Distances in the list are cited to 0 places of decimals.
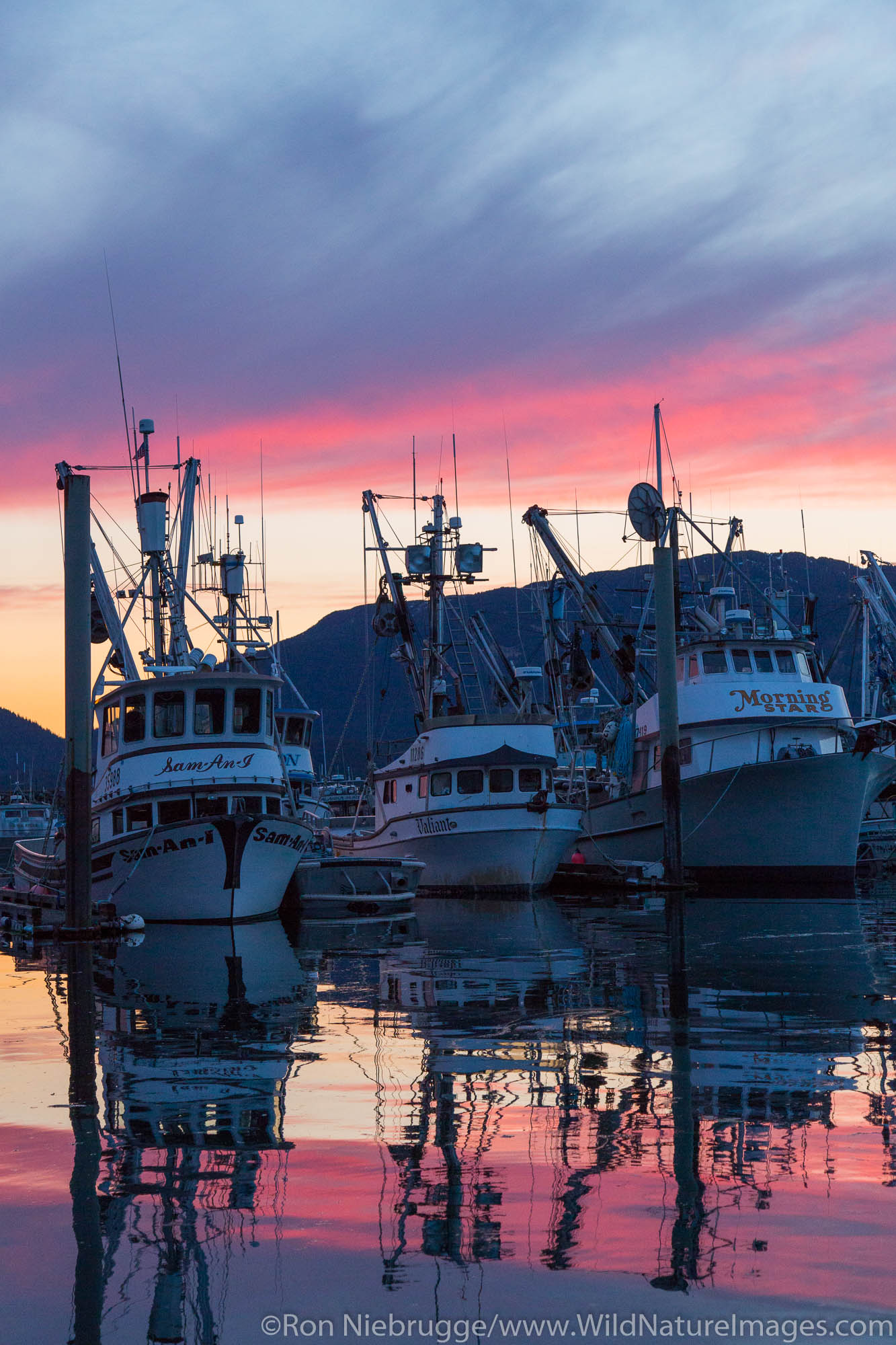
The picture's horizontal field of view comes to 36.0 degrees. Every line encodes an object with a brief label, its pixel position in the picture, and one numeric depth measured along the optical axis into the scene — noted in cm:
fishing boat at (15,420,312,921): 3188
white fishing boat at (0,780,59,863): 12838
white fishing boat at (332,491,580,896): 4450
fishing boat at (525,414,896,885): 4544
